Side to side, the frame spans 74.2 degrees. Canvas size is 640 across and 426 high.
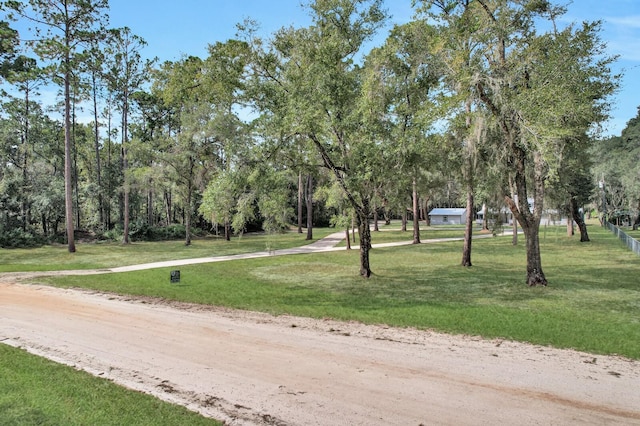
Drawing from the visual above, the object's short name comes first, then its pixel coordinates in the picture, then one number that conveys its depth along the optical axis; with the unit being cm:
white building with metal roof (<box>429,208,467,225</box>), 6862
